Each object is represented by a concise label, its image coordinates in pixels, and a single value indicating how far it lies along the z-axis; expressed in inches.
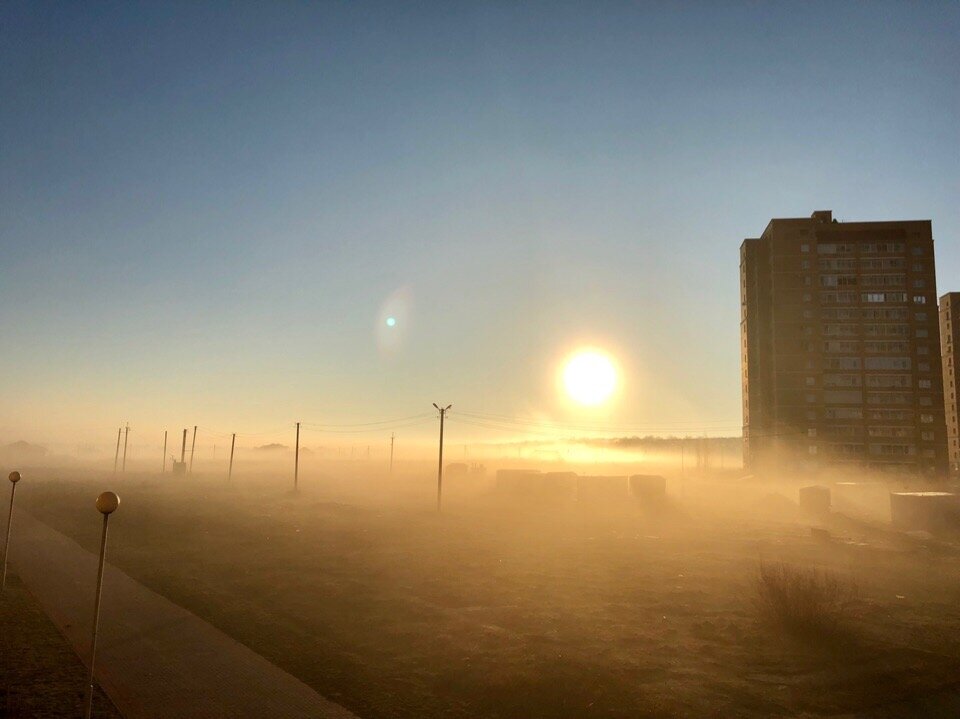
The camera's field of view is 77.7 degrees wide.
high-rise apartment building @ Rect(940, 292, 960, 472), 4909.0
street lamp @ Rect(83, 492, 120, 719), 364.2
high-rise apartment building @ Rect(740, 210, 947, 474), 3533.5
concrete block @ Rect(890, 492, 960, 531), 1617.9
